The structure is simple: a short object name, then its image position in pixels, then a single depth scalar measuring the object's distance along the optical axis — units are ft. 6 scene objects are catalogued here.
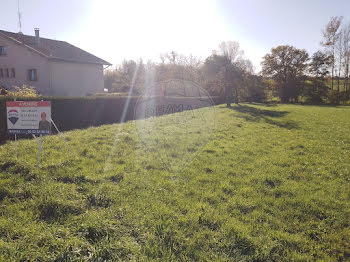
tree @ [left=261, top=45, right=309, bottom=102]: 144.77
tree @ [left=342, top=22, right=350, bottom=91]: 132.16
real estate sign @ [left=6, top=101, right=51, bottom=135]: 16.79
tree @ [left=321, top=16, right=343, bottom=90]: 130.63
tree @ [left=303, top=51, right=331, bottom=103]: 138.62
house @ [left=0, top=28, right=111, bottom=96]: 76.28
